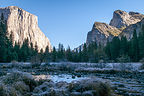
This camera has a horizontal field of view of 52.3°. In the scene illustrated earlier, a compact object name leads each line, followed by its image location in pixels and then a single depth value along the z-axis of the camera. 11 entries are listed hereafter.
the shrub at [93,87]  6.39
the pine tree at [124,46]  51.02
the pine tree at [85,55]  66.44
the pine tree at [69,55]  71.13
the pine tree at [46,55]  77.31
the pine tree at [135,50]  45.68
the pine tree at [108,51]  59.09
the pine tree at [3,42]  48.75
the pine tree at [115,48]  53.60
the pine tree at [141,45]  42.55
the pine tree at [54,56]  75.25
